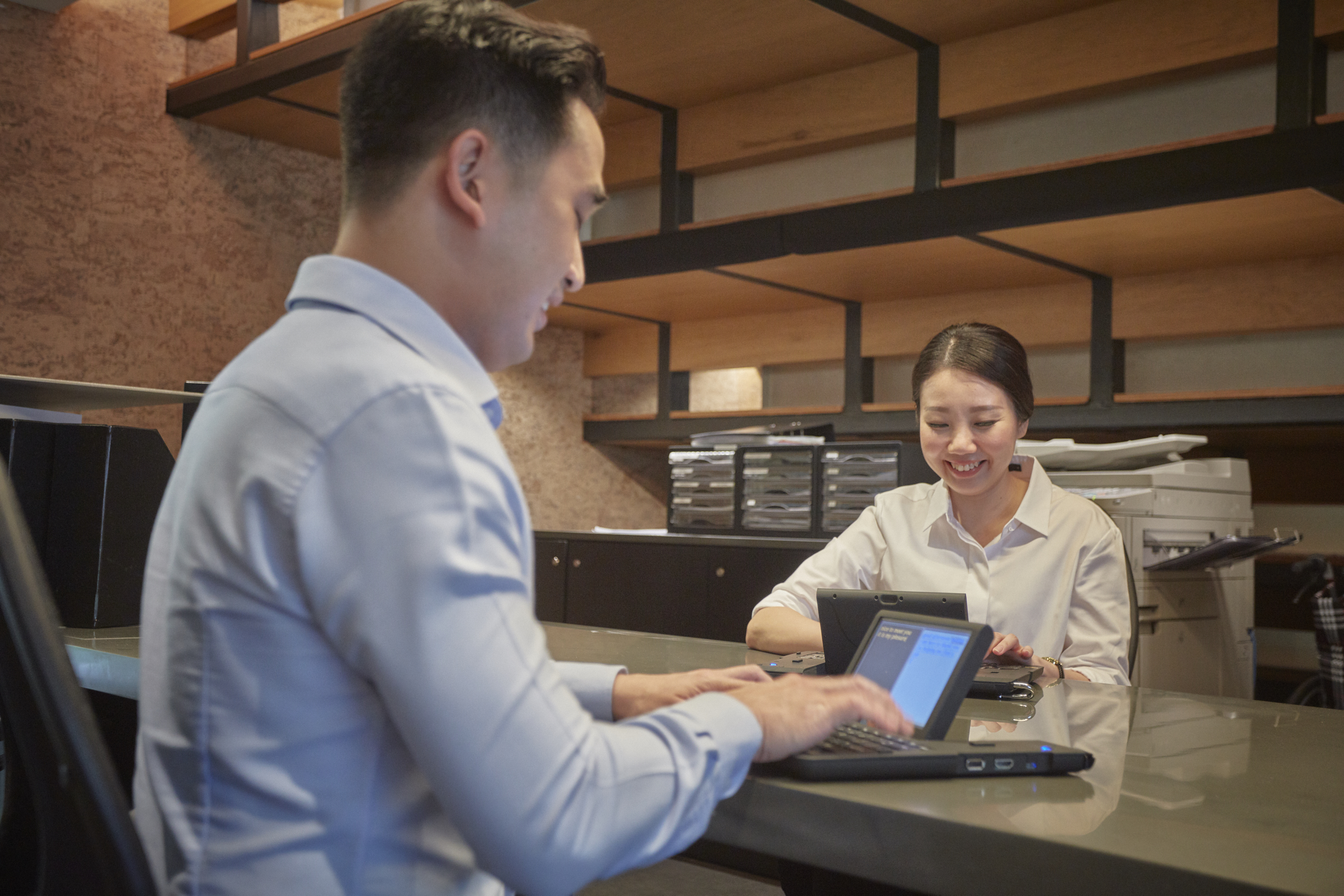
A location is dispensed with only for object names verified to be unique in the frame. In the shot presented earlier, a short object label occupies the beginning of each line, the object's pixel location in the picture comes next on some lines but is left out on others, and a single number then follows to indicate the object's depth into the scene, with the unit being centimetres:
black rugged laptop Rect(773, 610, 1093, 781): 84
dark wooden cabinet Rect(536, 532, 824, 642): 326
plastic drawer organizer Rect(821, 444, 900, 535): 304
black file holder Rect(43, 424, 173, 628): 154
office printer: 272
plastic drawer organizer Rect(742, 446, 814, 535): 327
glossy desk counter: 67
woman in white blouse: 181
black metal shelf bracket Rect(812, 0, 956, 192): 313
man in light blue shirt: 59
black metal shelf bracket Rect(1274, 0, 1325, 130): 251
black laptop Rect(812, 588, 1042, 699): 121
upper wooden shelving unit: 268
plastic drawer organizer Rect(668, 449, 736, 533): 350
